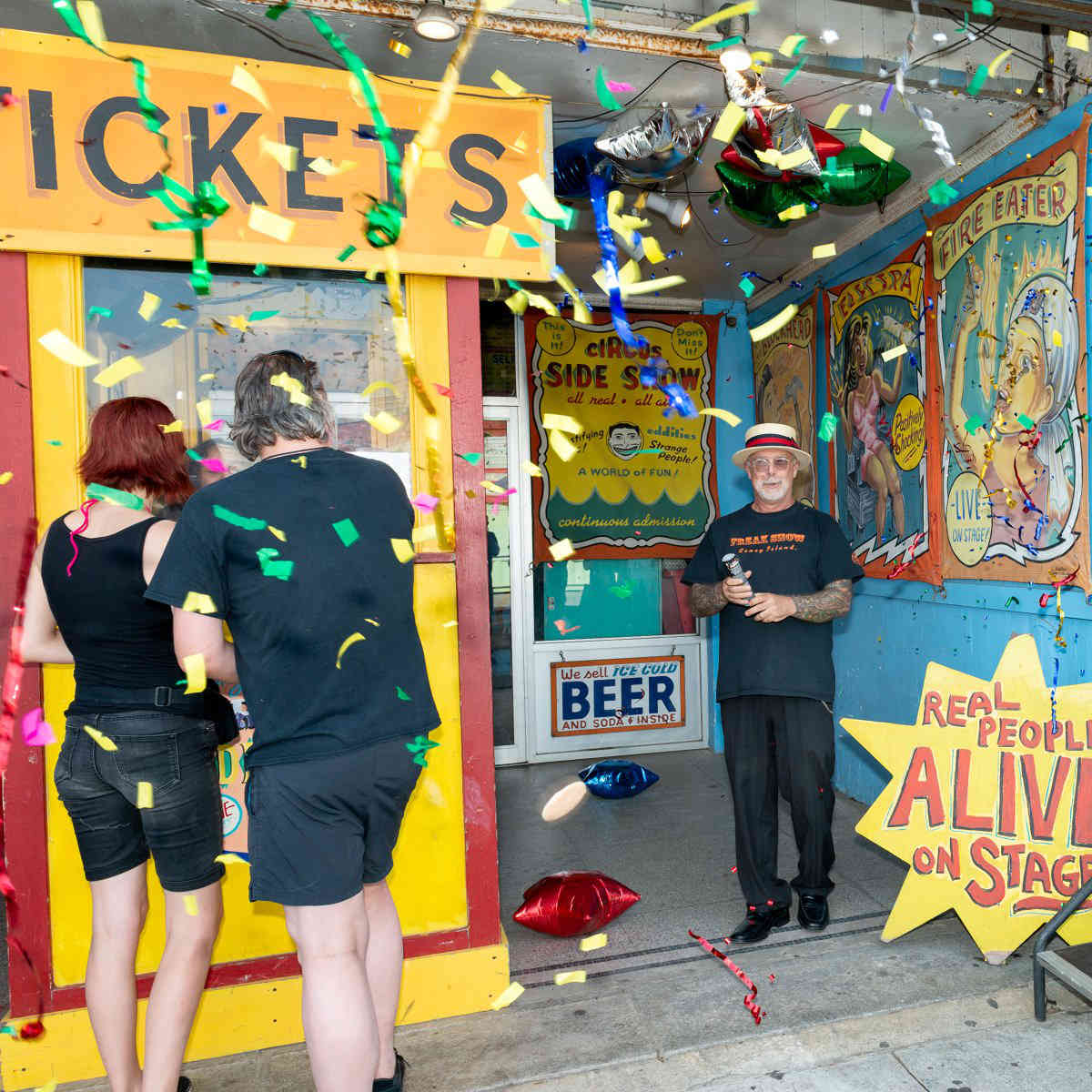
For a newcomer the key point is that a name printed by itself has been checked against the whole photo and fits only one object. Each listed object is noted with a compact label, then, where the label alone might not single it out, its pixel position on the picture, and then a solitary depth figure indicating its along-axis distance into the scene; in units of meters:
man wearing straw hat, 3.10
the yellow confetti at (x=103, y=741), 1.98
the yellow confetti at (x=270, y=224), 2.54
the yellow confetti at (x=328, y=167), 2.56
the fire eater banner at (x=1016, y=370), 3.12
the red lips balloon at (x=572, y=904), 3.11
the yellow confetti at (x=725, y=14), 2.71
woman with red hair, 1.99
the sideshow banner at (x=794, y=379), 5.14
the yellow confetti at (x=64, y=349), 2.44
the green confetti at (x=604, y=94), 3.14
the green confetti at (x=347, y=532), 1.79
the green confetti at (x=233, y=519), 1.72
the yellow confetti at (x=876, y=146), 3.39
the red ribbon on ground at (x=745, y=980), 2.55
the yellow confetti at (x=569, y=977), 2.80
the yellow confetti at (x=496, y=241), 2.74
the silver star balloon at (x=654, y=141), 3.12
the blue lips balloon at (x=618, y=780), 4.89
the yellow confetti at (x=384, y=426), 2.79
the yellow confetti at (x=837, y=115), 3.40
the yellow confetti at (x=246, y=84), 2.51
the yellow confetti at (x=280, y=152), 2.54
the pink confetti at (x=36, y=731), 2.39
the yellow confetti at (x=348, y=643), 1.78
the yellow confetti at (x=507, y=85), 2.77
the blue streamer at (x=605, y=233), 3.57
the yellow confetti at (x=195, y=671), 1.81
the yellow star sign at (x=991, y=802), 2.82
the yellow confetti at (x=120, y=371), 2.56
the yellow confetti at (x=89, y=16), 2.62
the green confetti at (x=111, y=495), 2.05
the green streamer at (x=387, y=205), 2.63
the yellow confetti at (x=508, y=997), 2.70
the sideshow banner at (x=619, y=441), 5.62
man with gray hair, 1.74
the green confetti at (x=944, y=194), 3.80
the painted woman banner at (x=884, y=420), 4.09
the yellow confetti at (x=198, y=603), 1.70
